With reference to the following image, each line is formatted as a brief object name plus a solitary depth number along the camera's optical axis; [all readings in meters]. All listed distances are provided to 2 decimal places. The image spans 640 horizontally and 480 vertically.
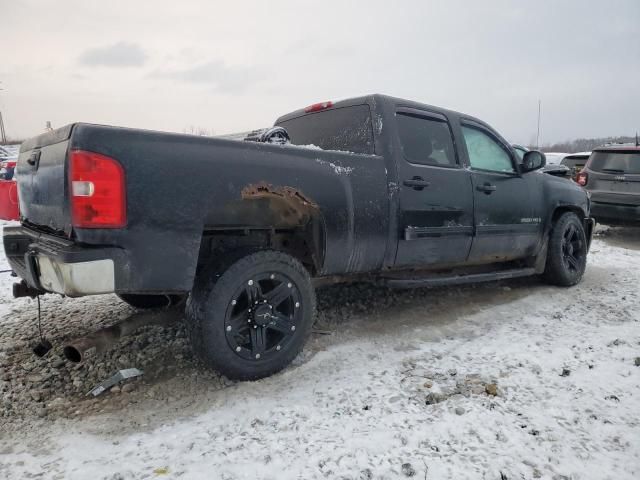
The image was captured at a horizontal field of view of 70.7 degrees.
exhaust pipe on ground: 2.53
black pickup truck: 2.16
